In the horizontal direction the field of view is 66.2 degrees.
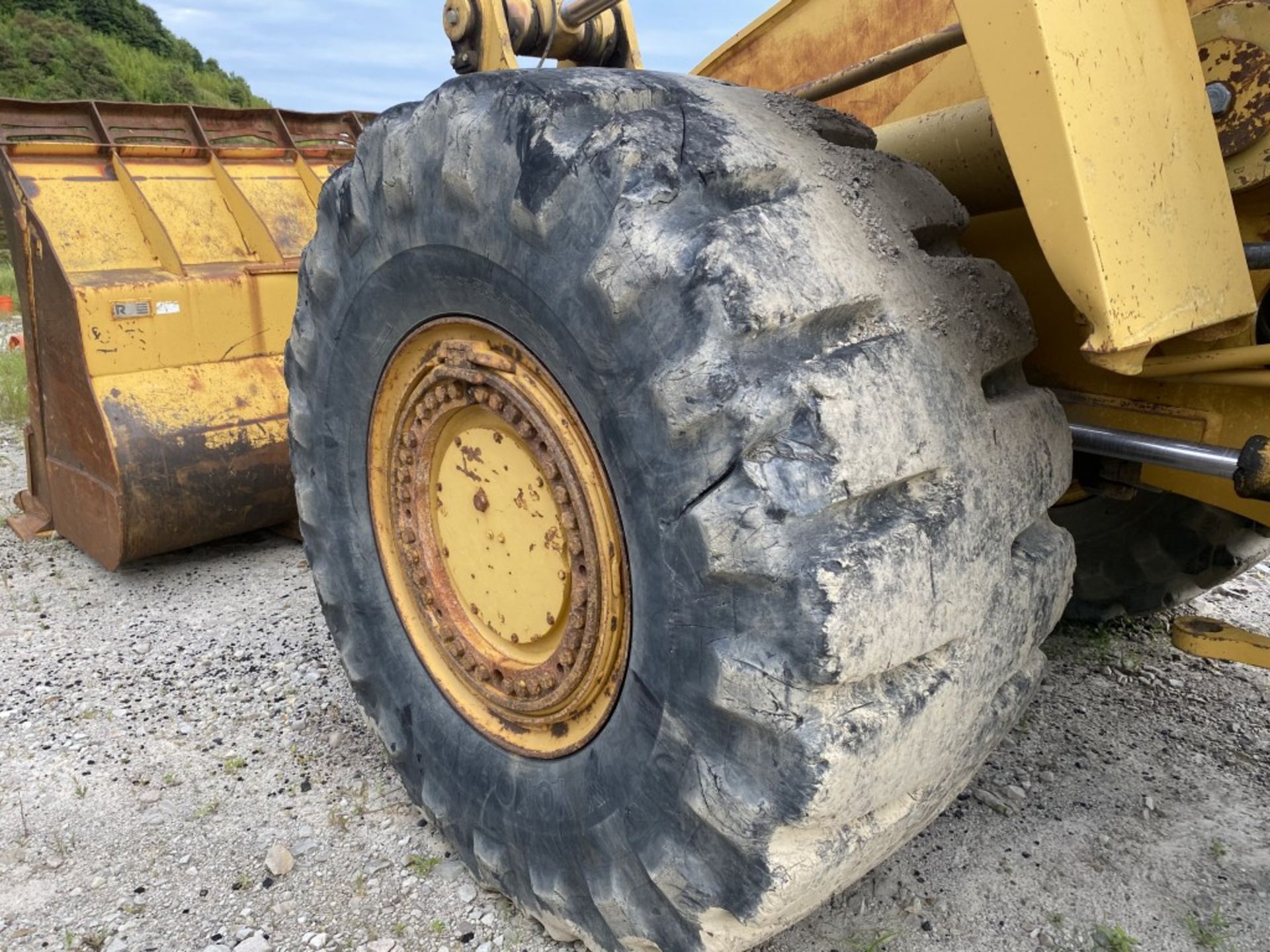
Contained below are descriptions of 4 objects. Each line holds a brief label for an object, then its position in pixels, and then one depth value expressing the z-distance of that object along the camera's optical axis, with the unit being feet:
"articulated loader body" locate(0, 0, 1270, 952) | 3.57
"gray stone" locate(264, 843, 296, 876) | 6.09
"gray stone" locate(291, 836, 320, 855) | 6.31
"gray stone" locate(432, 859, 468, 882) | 5.98
